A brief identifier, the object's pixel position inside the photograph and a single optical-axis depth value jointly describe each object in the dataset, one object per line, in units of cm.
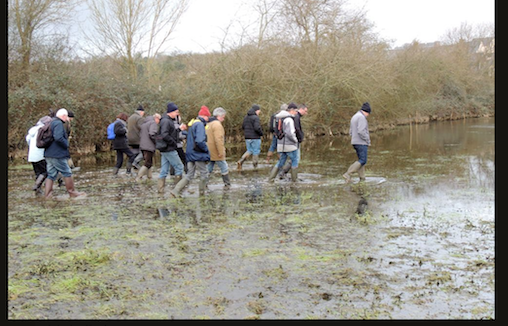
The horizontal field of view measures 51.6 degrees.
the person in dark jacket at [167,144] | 1152
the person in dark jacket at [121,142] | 1474
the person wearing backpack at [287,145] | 1276
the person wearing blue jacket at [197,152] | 1119
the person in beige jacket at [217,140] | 1200
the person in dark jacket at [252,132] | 1573
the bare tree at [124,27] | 2847
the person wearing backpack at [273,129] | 1581
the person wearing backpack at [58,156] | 1075
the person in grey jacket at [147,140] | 1323
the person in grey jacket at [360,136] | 1284
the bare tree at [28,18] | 2212
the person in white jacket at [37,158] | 1219
